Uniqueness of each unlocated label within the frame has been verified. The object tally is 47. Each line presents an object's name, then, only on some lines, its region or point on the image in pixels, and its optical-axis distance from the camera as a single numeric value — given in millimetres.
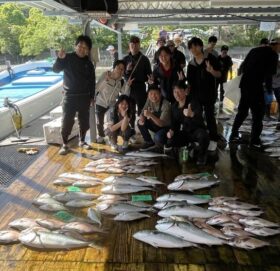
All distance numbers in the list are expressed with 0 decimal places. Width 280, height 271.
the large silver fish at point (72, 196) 3617
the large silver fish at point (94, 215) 3170
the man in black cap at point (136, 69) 5703
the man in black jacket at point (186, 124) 4727
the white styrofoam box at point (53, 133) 5730
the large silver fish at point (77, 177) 4152
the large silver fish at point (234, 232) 2873
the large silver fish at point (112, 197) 3620
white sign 8386
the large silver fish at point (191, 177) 4098
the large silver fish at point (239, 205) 3344
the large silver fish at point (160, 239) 2754
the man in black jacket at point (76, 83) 5020
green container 4958
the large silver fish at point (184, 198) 3520
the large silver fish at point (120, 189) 3803
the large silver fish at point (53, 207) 3402
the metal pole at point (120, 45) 10844
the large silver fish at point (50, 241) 2746
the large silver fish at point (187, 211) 3201
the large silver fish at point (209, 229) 2854
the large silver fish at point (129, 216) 3201
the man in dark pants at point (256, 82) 5309
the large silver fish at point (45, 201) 3527
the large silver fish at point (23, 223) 3028
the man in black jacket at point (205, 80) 5152
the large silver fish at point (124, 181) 3979
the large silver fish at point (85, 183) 4020
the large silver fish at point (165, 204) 3396
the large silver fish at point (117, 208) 3322
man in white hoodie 5633
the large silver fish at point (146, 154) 5012
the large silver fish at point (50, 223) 2994
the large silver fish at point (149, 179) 4055
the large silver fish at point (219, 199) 3482
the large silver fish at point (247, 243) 2735
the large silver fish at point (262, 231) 2914
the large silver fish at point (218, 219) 3070
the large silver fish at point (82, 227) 2953
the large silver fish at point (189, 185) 3887
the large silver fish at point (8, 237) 2867
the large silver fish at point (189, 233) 2785
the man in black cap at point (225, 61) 8984
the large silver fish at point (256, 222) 3018
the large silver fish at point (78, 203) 3496
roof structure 5234
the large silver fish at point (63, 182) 4102
